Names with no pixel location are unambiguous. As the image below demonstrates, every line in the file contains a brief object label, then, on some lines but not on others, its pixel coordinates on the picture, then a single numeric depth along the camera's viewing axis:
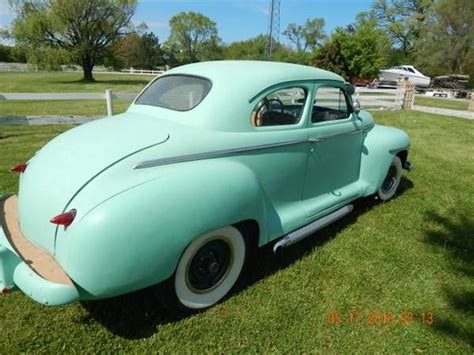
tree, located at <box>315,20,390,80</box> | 31.16
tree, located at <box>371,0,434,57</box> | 51.72
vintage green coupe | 2.14
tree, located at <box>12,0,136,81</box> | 34.44
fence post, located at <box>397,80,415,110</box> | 14.51
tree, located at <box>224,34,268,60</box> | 70.38
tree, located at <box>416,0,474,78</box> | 38.16
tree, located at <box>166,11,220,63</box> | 79.44
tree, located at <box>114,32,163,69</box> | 69.99
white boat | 32.75
